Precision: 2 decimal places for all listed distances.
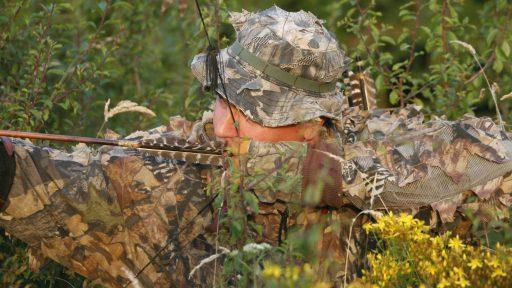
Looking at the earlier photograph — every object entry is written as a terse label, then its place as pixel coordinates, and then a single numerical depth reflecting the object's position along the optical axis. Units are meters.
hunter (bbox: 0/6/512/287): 7.13
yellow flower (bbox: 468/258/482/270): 5.66
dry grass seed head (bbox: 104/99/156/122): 7.62
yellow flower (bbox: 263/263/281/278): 4.89
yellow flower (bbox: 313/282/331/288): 5.07
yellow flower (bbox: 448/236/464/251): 5.95
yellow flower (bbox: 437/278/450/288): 5.54
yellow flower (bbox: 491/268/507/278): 5.57
